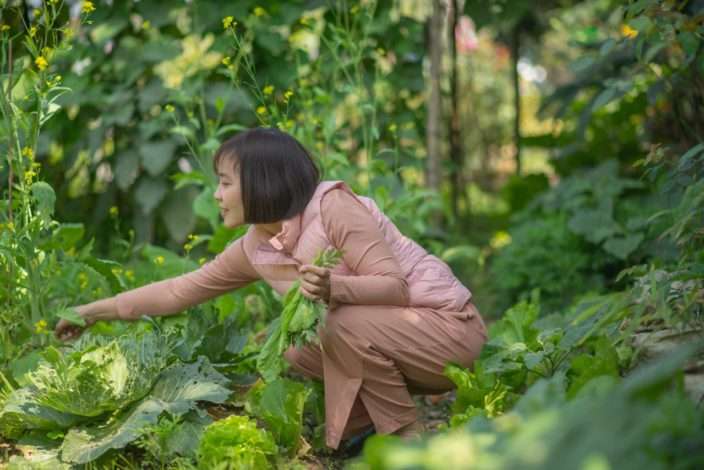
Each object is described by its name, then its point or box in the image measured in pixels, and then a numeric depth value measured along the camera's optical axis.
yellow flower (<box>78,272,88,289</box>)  3.27
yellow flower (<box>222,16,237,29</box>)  3.02
